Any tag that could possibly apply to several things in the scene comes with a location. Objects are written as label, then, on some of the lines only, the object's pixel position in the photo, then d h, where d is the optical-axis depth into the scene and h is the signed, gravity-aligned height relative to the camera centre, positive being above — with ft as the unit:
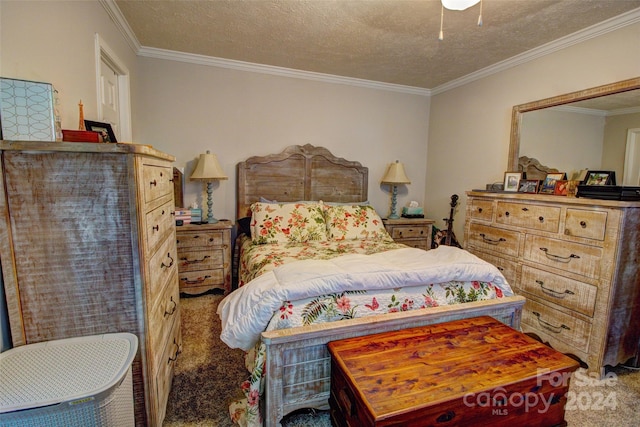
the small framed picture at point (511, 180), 8.99 +0.28
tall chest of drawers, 3.40 -0.78
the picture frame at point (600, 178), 7.06 +0.32
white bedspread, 4.66 -1.63
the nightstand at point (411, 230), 11.71 -1.77
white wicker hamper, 2.71 -2.03
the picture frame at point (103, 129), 5.27 +0.95
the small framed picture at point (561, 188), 7.73 +0.06
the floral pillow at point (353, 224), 9.73 -1.30
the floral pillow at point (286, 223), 9.02 -1.23
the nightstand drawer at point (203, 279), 9.47 -3.16
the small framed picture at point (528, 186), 8.59 +0.10
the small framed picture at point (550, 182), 8.09 +0.22
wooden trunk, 3.54 -2.51
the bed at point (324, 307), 4.53 -2.12
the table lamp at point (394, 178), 11.99 +0.35
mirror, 6.88 +1.63
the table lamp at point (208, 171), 9.68 +0.39
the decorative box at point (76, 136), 4.00 +0.59
